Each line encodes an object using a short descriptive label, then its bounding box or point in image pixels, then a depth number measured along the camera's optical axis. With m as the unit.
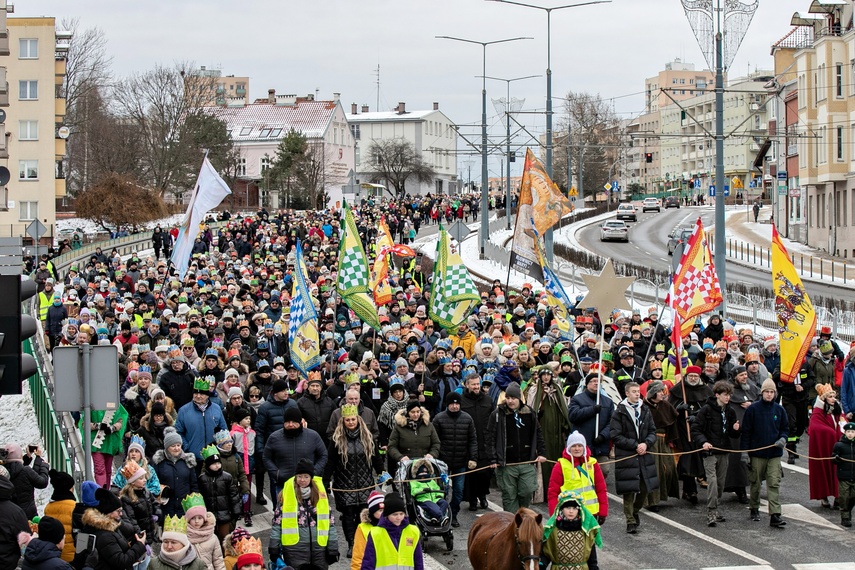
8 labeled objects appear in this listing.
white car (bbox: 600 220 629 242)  69.06
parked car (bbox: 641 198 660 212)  98.38
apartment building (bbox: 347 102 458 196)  141.12
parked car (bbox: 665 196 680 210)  104.31
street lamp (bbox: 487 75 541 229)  49.23
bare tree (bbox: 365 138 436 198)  126.38
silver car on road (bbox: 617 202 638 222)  81.00
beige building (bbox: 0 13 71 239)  66.00
